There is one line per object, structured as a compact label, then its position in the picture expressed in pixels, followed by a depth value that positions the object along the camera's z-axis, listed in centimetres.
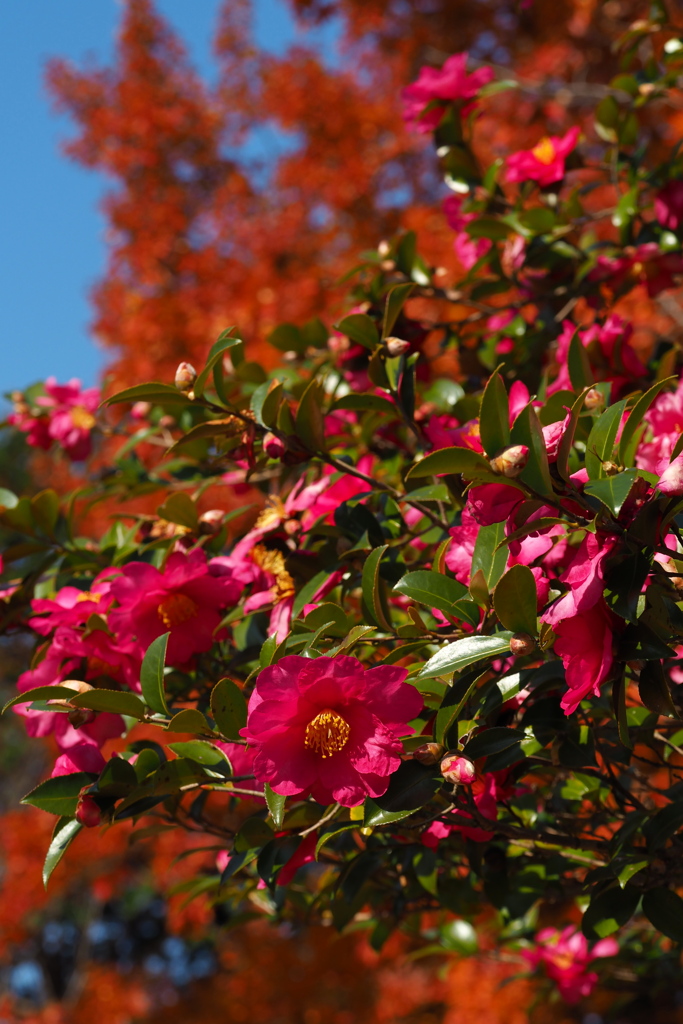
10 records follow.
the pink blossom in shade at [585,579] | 130
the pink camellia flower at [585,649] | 132
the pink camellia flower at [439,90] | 185
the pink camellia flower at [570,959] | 189
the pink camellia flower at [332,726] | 134
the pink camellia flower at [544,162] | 179
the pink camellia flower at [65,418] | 192
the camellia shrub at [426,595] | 133
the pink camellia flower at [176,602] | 147
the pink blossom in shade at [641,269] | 172
